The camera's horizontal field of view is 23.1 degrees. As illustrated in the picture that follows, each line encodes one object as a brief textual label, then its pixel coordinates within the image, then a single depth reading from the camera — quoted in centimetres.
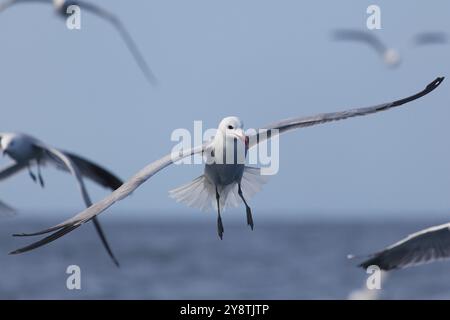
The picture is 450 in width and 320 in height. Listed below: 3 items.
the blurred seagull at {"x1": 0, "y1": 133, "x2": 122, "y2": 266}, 1184
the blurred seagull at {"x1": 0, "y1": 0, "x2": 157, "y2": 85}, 1450
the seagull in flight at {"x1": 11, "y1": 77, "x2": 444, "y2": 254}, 829
